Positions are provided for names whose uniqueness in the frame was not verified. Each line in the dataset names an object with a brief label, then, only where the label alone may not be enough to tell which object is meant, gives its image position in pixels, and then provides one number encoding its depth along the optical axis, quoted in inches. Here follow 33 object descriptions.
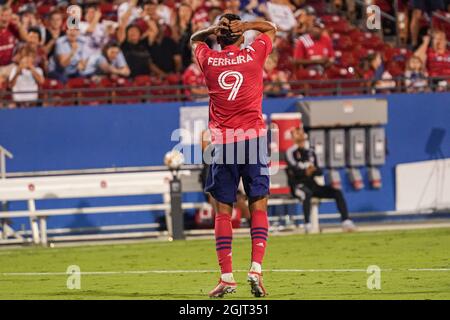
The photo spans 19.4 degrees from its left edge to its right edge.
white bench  839.1
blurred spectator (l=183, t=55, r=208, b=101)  898.1
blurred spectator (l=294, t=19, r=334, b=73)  923.4
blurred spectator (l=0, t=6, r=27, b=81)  906.1
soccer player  478.9
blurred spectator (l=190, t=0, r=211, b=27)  920.3
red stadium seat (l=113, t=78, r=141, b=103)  872.9
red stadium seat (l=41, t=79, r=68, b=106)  895.7
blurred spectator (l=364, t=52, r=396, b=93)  939.3
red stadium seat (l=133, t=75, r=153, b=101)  903.1
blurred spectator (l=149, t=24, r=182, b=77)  912.3
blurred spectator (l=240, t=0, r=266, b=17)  958.4
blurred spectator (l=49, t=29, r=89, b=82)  902.4
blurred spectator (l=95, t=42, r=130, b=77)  903.1
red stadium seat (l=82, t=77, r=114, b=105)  880.9
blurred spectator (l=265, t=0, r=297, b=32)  956.0
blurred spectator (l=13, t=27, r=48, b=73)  898.4
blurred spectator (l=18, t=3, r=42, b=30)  921.3
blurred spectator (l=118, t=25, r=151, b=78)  908.6
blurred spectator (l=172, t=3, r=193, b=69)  918.4
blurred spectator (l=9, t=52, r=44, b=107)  888.3
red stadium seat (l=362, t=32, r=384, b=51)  978.1
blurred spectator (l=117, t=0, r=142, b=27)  931.6
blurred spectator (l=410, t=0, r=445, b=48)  1018.7
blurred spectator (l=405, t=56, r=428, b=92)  944.3
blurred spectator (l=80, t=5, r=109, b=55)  906.7
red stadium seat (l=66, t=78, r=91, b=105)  898.1
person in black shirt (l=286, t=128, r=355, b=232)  840.9
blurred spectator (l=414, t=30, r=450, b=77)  968.3
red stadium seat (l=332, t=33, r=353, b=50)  965.2
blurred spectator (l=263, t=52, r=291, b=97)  908.6
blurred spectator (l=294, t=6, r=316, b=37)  941.7
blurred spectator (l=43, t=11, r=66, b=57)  910.4
